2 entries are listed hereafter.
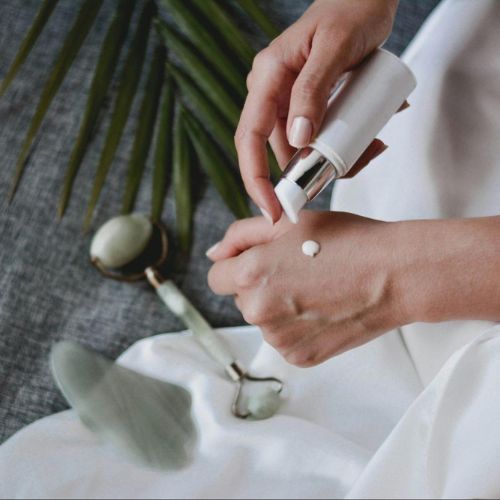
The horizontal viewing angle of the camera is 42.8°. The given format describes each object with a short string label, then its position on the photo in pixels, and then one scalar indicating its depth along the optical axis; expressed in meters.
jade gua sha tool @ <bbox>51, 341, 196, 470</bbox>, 0.66
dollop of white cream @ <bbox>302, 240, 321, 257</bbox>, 0.62
